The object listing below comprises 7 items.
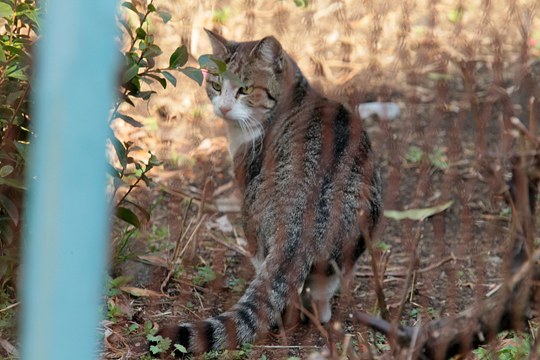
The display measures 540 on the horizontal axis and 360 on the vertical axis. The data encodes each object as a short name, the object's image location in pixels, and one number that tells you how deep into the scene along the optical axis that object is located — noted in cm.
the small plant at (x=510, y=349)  521
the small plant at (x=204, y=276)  670
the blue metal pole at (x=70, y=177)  250
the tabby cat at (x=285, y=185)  571
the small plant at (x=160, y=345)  536
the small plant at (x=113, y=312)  597
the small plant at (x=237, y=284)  666
